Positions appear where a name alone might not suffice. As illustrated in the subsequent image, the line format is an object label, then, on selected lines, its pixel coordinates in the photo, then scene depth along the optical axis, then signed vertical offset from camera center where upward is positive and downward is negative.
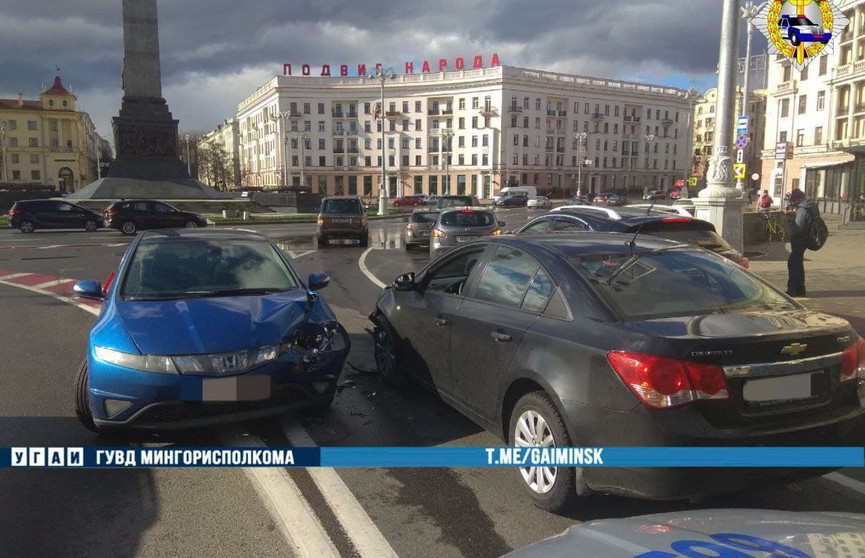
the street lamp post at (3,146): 101.62 +8.95
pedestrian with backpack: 10.46 -0.55
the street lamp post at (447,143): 96.09 +9.77
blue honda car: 4.17 -1.00
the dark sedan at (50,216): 27.30 -0.67
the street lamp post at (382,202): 45.78 +0.12
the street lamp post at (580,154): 102.58 +8.51
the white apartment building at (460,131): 101.94 +12.39
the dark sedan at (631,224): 8.35 -0.26
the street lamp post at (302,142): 106.62 +10.20
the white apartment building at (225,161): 116.26 +7.93
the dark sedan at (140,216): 26.39 -0.61
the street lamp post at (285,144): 102.75 +9.59
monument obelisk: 34.59 +3.94
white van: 75.97 +1.67
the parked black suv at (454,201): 28.45 +0.15
